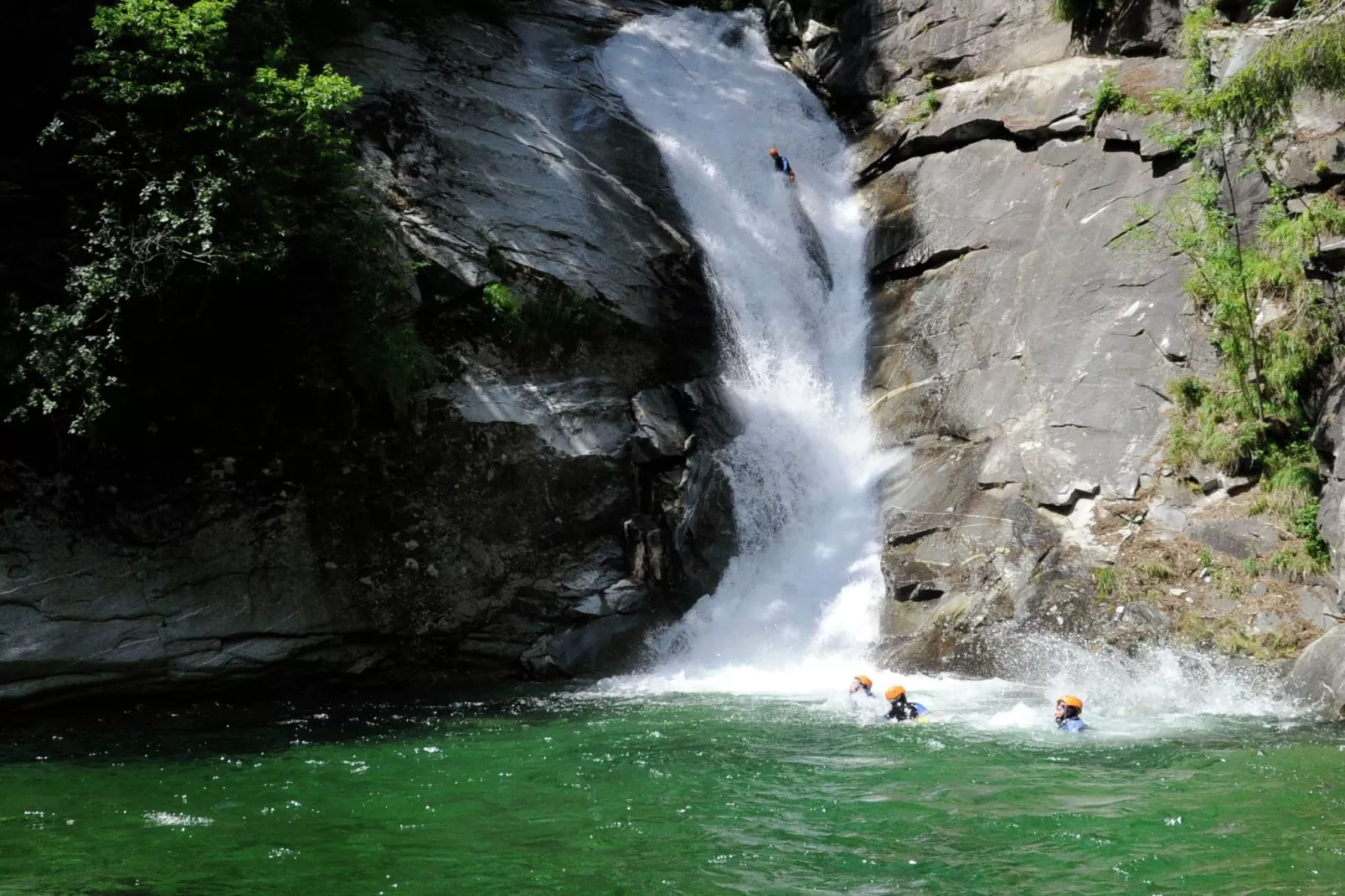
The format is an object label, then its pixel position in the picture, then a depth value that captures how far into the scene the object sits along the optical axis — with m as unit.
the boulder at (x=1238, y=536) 11.50
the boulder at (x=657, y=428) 14.90
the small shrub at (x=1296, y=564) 10.98
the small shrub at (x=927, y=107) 19.83
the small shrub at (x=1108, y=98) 16.42
